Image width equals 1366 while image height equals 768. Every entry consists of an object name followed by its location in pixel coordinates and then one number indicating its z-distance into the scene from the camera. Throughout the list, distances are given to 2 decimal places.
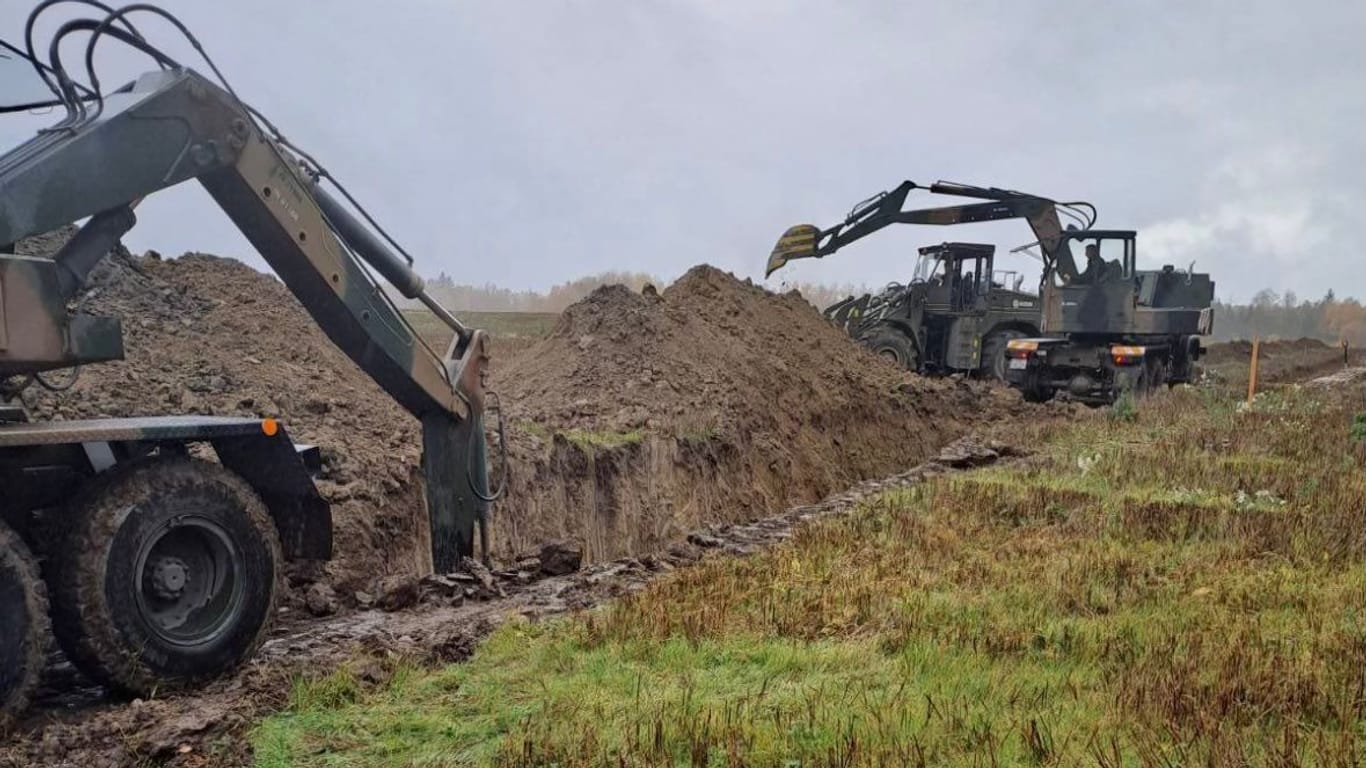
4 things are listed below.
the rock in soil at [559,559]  7.55
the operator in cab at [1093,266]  19.78
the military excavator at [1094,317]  19.58
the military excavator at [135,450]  4.34
